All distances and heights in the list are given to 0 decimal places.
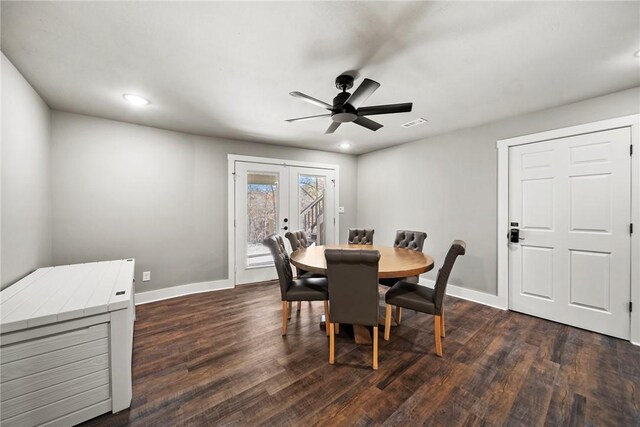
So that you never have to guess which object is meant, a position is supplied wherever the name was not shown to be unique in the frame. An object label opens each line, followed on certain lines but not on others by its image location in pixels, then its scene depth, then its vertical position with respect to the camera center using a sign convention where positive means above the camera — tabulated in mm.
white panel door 2350 -168
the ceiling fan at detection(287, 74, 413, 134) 1872 +861
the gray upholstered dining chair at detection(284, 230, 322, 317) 3122 -385
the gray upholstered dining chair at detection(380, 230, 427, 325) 2845 -384
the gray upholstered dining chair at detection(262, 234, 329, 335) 2307 -737
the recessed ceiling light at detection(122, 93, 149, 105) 2404 +1162
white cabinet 1244 -806
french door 3961 +90
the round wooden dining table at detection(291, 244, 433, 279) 2033 -469
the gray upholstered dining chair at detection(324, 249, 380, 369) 1839 -594
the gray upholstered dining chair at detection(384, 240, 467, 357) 2039 -748
